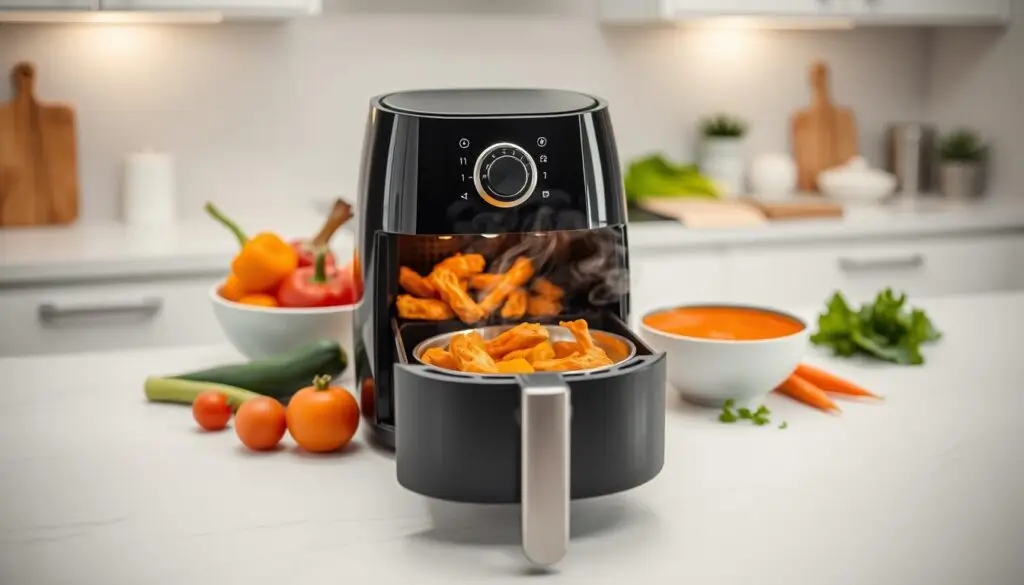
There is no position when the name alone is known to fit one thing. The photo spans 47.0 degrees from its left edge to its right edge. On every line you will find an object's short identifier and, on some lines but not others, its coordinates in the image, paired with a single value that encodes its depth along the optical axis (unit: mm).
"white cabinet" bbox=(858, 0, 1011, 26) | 3152
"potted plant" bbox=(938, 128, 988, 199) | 3361
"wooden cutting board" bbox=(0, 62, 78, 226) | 2955
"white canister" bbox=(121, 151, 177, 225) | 2947
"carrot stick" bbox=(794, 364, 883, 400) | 1329
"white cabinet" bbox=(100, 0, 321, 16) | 2631
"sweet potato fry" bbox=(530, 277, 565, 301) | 1226
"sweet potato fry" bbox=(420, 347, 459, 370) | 1040
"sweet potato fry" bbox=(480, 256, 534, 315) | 1197
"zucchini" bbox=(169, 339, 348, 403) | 1289
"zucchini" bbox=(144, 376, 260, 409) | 1293
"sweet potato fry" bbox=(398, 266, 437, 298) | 1176
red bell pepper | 1390
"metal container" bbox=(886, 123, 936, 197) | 3498
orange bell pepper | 1400
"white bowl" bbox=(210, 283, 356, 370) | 1374
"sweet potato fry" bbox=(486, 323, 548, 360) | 1075
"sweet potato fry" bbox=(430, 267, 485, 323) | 1167
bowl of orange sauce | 1231
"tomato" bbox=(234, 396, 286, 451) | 1146
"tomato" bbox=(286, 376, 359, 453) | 1138
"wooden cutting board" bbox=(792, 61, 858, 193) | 3572
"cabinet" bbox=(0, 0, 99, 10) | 2574
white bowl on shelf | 3273
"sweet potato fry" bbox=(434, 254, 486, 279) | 1185
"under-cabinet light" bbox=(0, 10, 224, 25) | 2754
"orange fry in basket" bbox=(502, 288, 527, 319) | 1201
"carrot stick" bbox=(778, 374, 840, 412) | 1291
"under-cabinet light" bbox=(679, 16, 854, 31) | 3234
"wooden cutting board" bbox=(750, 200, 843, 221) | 3020
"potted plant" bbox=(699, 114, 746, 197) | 3385
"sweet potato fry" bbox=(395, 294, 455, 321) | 1160
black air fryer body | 917
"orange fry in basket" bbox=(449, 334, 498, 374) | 999
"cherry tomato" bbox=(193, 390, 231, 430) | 1218
